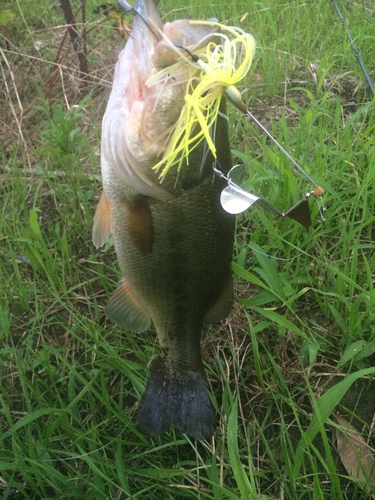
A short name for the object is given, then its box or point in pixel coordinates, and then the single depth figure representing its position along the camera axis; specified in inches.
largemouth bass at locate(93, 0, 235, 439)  14.4
